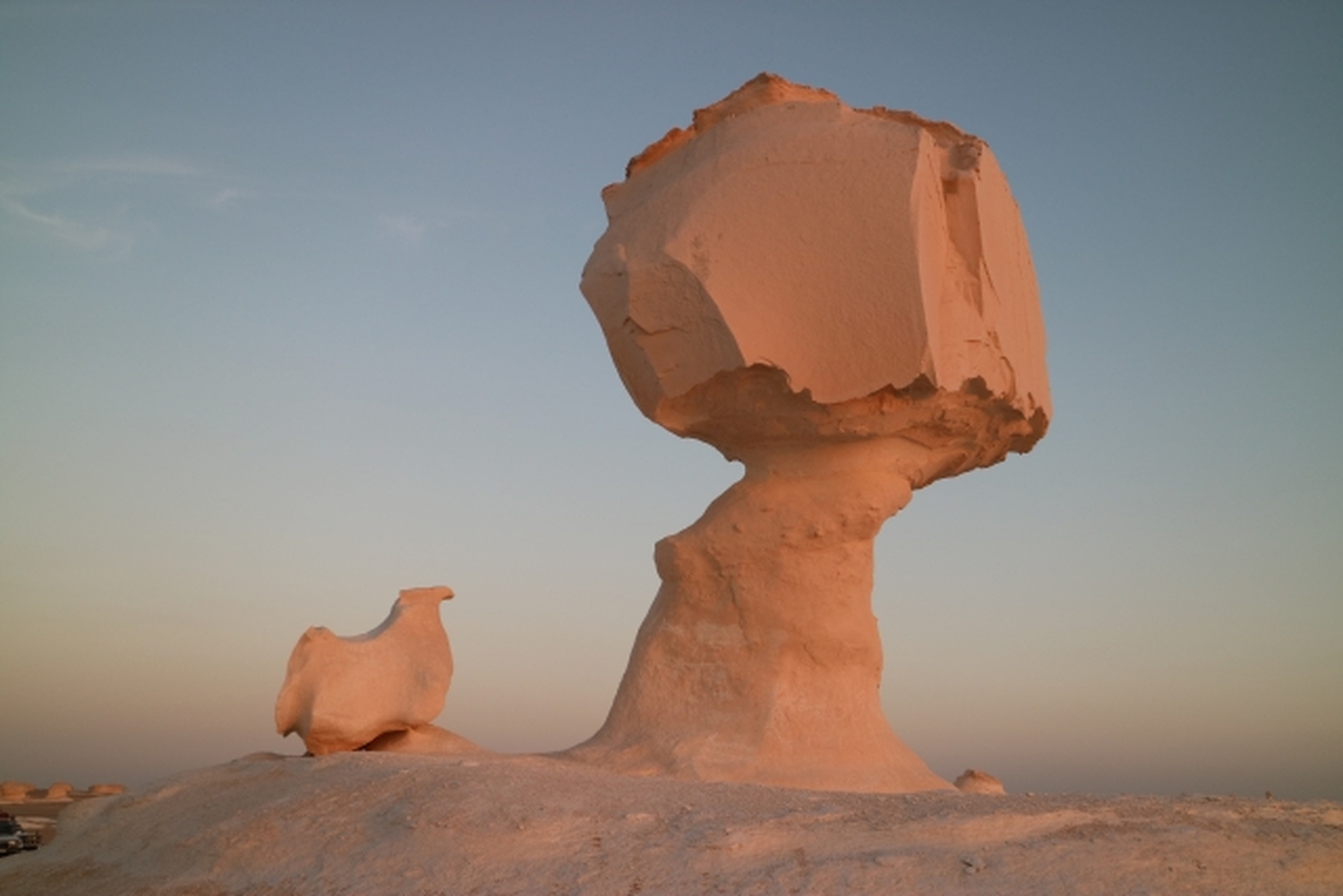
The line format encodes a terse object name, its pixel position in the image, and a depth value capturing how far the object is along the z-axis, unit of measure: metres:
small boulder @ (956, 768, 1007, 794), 10.78
